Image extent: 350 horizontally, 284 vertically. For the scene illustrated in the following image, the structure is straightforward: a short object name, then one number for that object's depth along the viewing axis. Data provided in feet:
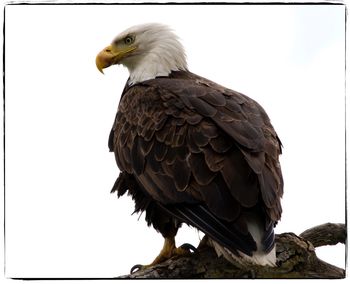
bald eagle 32.40
